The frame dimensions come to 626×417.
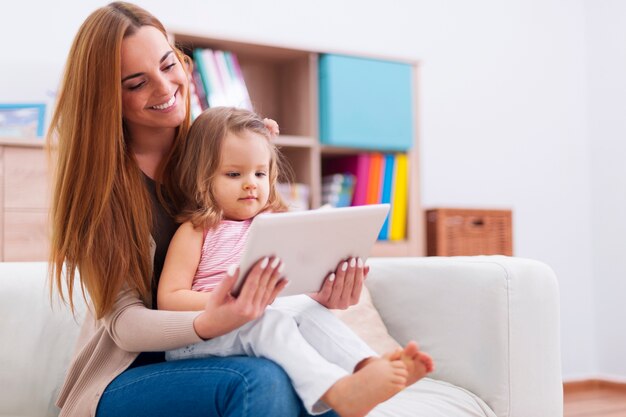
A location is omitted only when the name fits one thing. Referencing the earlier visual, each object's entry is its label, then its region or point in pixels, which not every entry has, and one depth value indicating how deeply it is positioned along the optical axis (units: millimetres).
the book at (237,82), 2705
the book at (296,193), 2746
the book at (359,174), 2947
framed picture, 2551
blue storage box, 2826
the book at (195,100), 2594
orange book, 2962
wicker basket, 3066
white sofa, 1506
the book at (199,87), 2629
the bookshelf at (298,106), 2803
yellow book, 3020
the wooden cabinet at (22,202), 2332
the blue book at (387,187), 2990
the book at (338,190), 2893
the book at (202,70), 2643
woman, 1211
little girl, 1112
